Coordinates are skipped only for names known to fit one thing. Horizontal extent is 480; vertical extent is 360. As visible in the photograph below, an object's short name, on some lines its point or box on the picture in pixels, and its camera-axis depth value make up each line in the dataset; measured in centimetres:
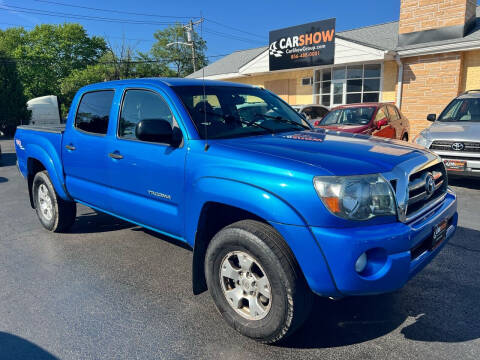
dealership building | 1273
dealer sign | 1669
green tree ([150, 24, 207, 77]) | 5822
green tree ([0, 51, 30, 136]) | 2306
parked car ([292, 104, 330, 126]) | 1458
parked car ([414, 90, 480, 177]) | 646
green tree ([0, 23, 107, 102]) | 4812
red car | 895
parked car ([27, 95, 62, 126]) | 2589
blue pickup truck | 220
